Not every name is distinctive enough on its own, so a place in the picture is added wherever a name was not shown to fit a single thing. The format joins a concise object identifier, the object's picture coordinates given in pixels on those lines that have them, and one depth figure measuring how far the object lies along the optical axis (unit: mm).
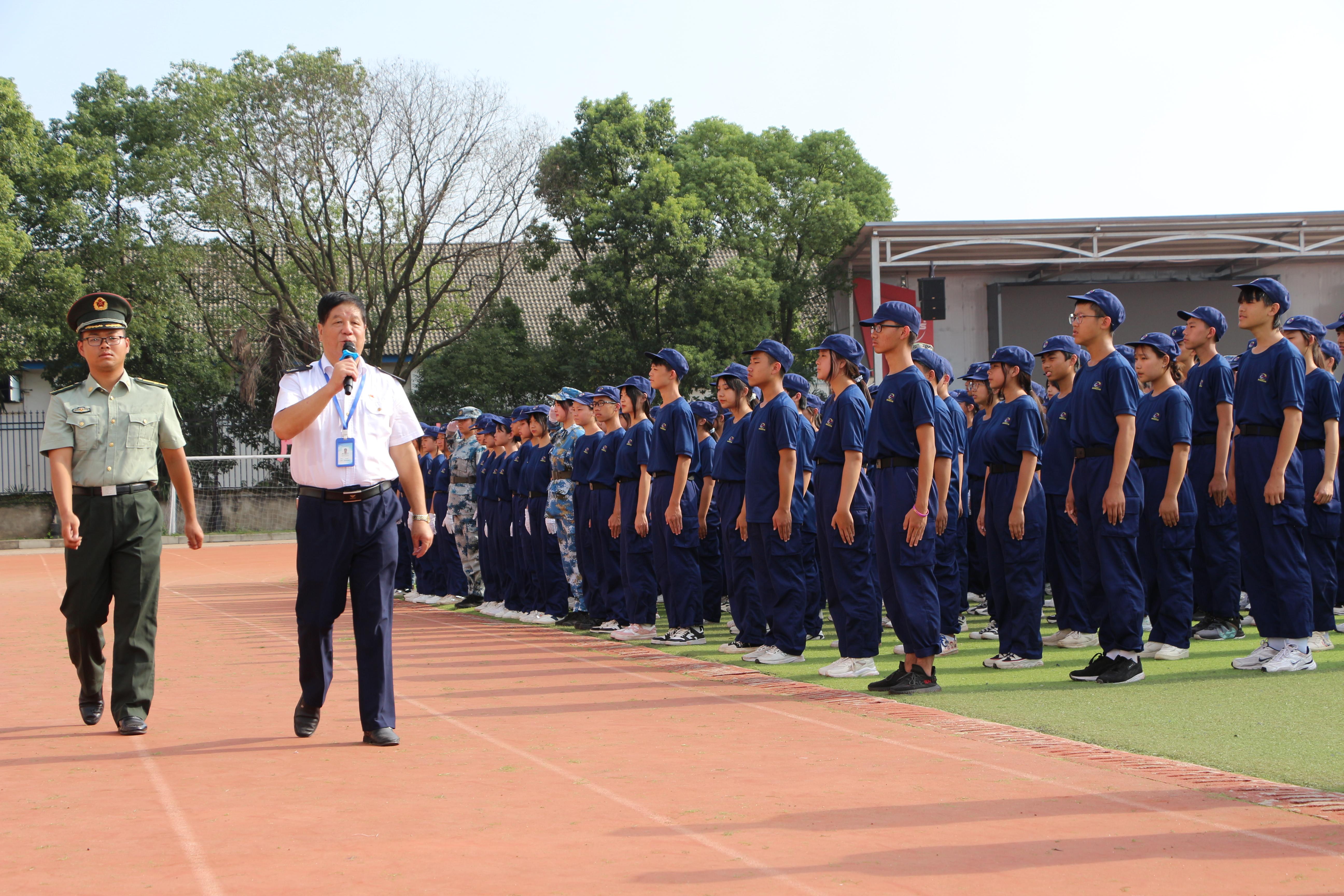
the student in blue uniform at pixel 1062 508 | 8359
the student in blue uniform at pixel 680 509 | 9945
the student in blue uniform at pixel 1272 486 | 7258
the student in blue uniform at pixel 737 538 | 9141
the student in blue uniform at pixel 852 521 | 7762
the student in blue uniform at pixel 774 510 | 8492
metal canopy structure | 24828
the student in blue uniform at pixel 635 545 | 10539
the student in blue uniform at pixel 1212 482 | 8562
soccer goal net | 32688
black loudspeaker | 22969
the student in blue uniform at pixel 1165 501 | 8023
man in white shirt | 5848
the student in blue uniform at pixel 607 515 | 11047
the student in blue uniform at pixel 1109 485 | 7285
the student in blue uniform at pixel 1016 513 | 7969
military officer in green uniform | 6316
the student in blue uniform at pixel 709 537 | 11062
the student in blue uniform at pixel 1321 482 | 7758
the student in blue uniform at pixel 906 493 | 7051
